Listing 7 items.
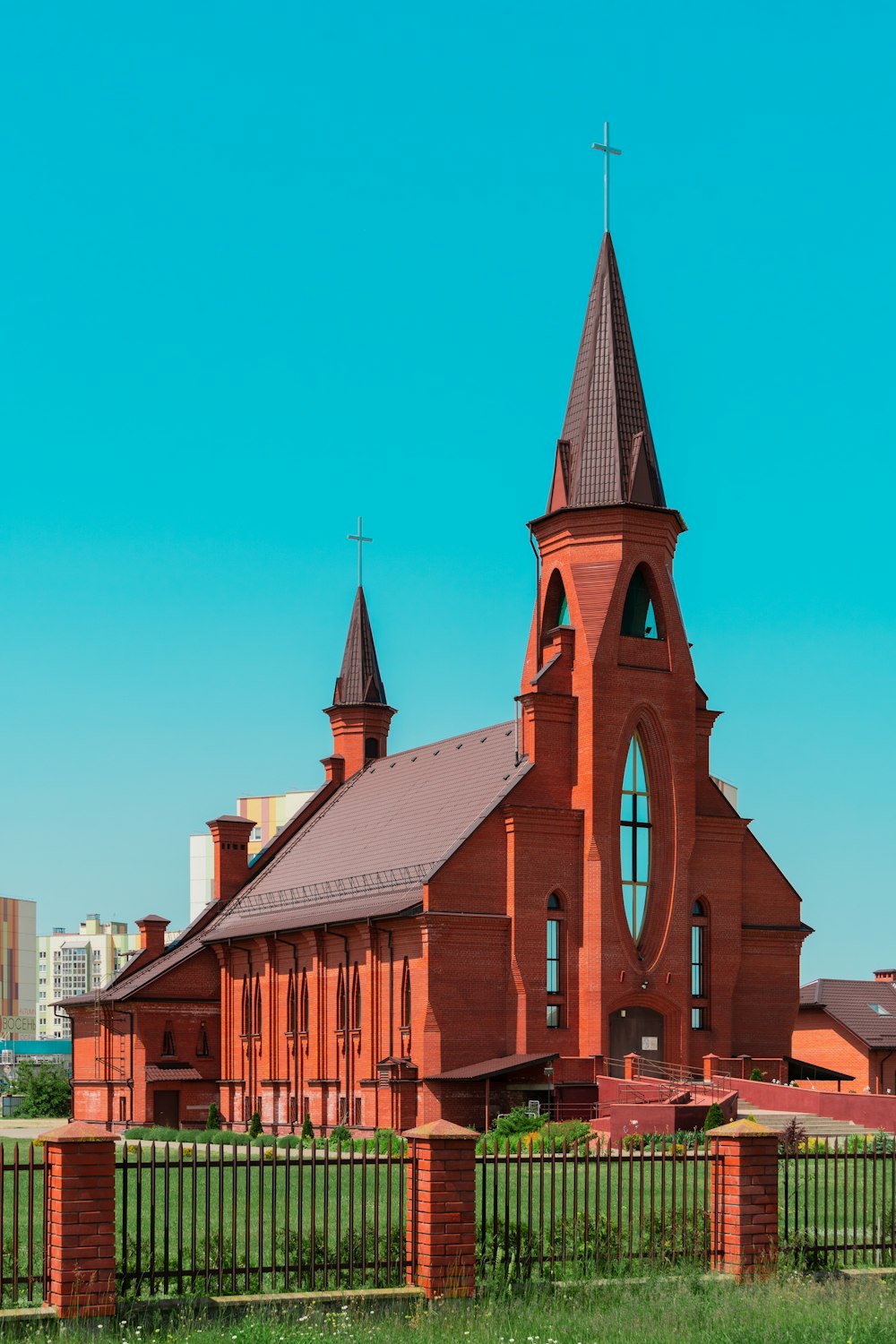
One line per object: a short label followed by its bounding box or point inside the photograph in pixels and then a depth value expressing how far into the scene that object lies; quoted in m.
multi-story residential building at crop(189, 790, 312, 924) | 141.75
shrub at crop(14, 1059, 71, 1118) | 75.00
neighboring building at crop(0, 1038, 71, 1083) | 132.68
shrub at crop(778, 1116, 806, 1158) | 21.03
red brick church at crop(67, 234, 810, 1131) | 49.56
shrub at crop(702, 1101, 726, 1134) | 40.88
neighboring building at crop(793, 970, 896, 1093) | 65.75
